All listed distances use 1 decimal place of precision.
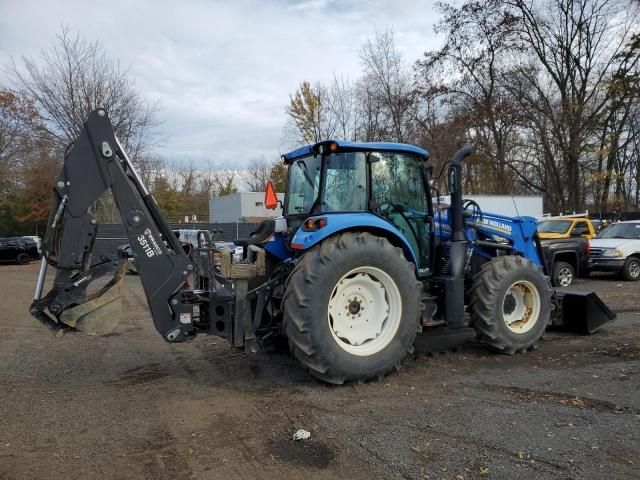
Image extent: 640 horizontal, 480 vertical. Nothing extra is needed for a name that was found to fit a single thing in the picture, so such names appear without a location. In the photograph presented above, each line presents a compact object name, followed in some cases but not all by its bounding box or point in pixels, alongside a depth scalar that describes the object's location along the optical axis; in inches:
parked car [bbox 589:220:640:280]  555.2
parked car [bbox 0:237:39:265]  1039.0
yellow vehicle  610.5
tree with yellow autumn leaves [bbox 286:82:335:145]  1220.5
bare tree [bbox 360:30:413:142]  1106.7
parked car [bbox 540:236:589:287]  487.8
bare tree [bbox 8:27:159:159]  842.8
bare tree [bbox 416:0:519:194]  1127.0
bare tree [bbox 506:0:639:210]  1125.1
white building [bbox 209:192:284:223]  1263.5
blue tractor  195.9
